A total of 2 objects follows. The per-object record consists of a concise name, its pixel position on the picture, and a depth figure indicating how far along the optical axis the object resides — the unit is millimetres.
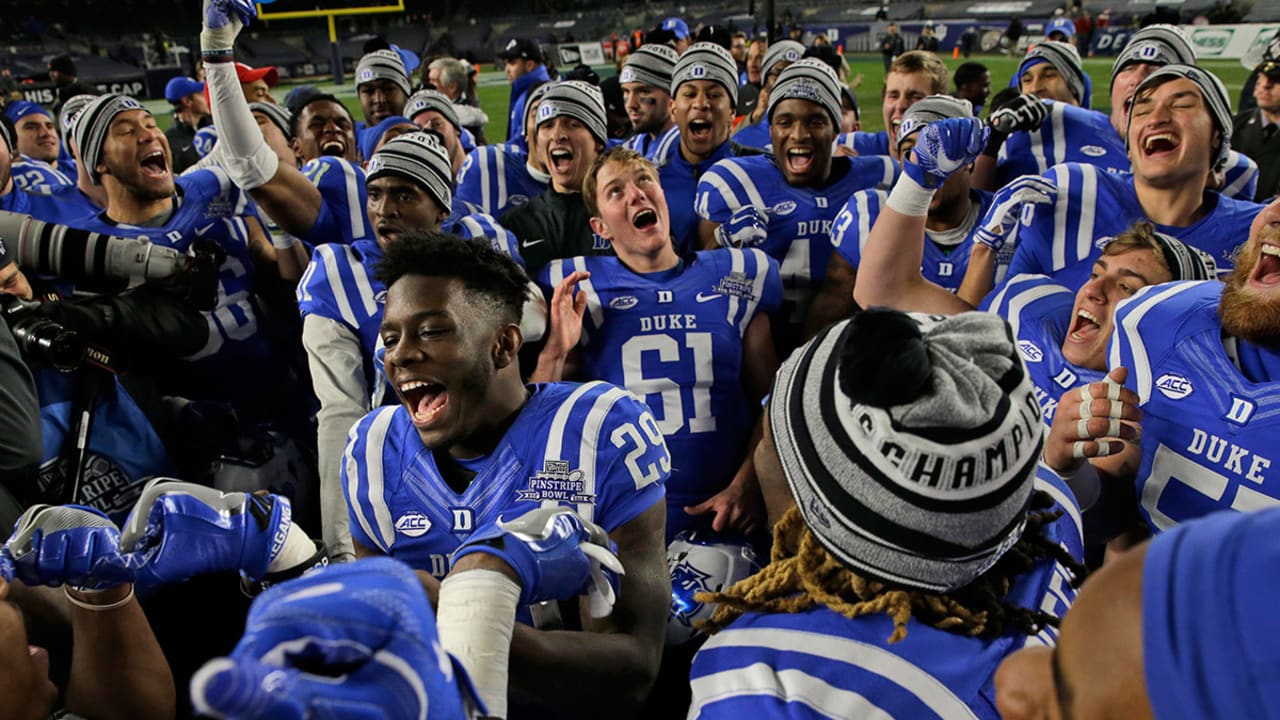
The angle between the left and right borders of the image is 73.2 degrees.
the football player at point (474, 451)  2152
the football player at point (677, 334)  3186
